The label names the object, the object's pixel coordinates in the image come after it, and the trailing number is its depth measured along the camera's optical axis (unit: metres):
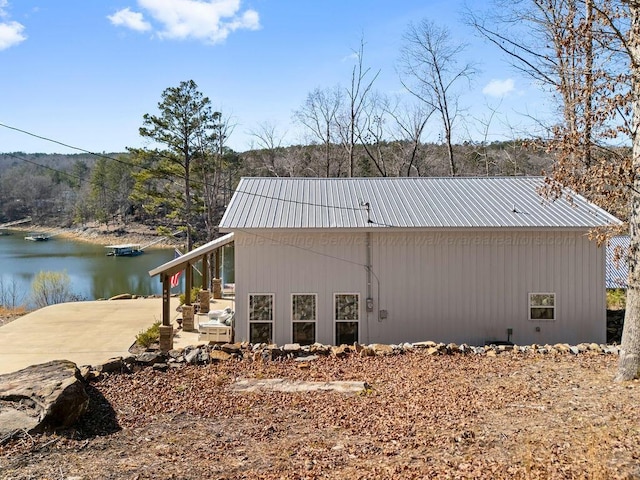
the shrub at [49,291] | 27.36
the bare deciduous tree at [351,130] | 28.41
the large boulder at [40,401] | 5.83
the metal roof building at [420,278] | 12.11
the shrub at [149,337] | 12.64
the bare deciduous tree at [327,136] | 30.17
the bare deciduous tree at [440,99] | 26.47
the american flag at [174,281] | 16.44
